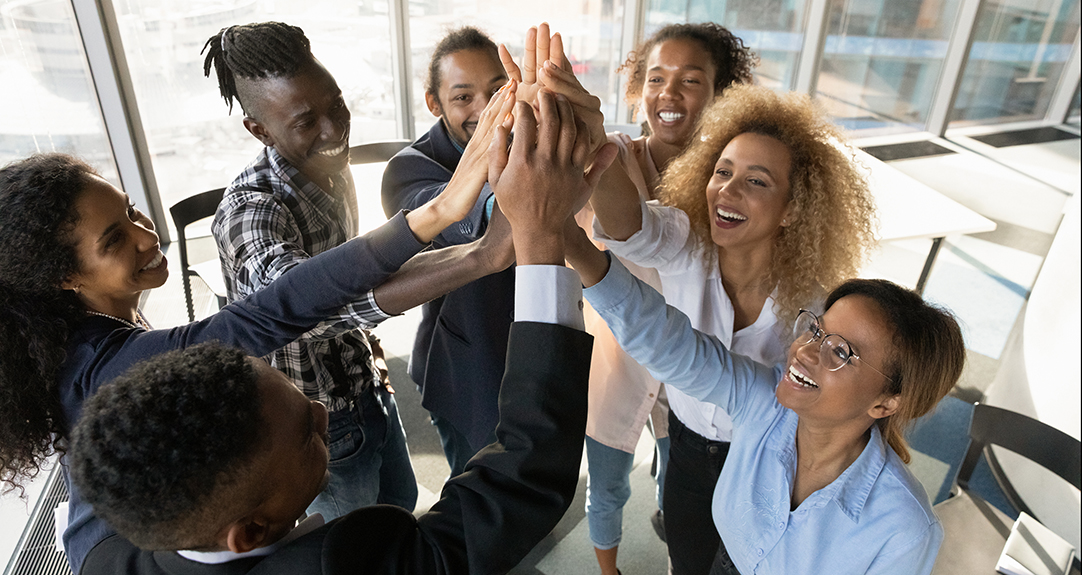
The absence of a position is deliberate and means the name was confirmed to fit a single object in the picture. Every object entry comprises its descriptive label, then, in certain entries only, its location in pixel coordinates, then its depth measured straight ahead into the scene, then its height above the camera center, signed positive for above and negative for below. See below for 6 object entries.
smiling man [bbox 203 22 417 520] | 1.34 -0.52
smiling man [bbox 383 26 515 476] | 1.78 -0.81
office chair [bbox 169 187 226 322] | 3.00 -1.18
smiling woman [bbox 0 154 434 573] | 1.04 -0.54
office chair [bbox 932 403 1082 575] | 1.95 -1.59
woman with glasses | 1.25 -0.84
